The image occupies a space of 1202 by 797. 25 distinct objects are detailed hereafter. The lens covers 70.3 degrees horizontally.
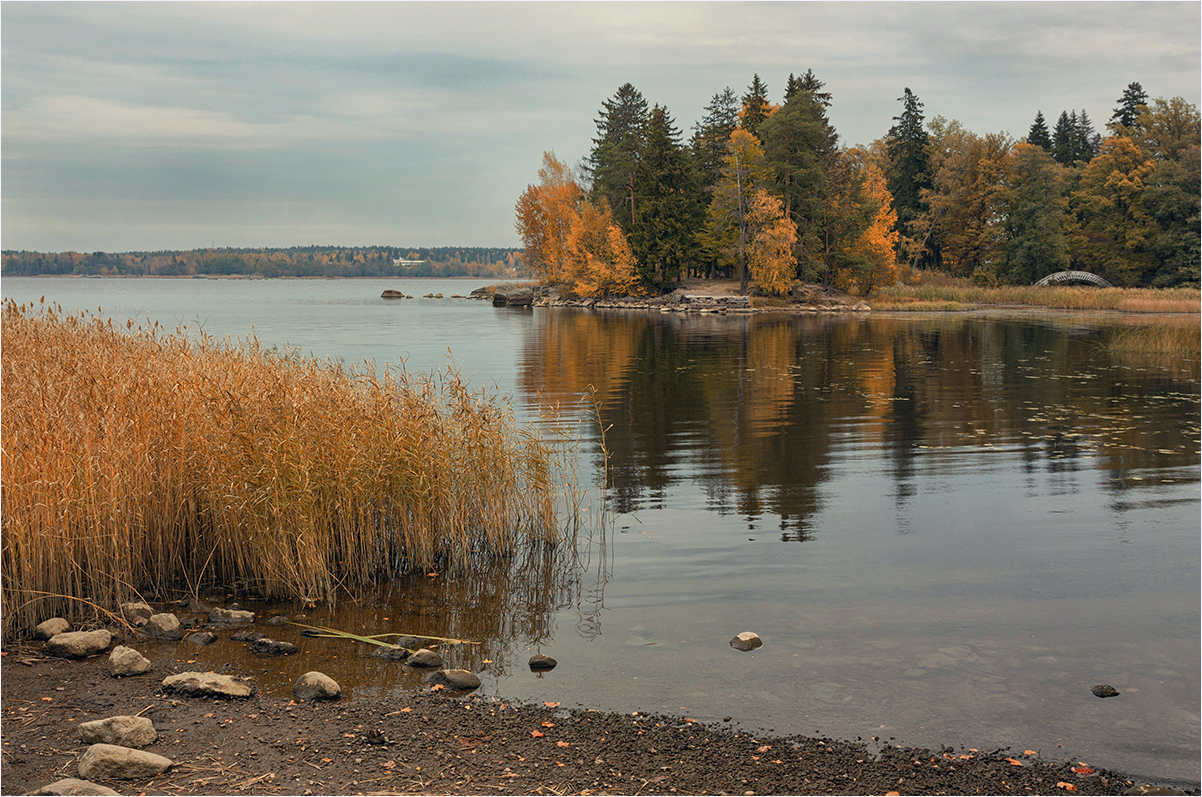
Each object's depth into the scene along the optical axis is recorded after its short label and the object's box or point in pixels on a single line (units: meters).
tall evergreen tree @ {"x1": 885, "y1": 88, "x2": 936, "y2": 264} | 98.50
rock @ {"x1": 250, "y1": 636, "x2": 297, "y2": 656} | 7.55
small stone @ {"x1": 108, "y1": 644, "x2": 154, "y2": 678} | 6.89
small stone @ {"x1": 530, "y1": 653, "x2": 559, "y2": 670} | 7.43
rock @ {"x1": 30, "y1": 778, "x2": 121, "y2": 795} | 4.82
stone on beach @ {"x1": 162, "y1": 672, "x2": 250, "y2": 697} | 6.53
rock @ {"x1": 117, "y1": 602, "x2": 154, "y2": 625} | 8.05
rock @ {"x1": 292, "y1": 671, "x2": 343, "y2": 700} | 6.64
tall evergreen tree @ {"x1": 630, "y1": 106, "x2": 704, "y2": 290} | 79.69
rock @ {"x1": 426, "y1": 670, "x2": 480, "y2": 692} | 6.94
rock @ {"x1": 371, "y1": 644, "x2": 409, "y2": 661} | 7.54
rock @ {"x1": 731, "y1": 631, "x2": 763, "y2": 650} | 7.80
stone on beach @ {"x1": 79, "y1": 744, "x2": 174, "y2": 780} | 5.16
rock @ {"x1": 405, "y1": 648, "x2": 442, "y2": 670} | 7.39
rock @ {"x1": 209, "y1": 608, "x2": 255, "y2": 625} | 8.25
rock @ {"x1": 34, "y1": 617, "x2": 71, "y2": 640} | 7.58
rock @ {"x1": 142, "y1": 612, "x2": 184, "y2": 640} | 7.82
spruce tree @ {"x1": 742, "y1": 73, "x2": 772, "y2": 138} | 80.12
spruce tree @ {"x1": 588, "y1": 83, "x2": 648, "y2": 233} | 84.81
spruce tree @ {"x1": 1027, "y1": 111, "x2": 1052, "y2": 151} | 103.62
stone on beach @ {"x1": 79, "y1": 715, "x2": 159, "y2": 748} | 5.60
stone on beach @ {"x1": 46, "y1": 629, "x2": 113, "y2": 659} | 7.26
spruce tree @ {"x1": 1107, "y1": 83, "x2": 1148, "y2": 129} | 101.56
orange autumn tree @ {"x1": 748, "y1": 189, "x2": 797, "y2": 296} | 71.50
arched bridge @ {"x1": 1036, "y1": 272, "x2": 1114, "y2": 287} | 80.40
